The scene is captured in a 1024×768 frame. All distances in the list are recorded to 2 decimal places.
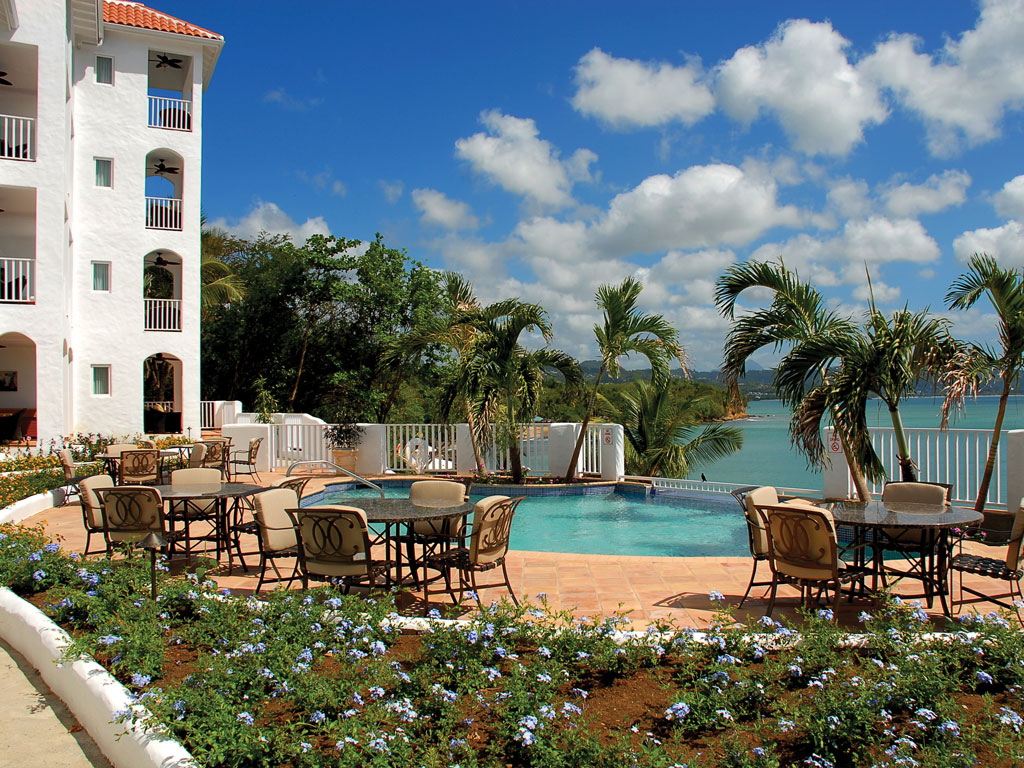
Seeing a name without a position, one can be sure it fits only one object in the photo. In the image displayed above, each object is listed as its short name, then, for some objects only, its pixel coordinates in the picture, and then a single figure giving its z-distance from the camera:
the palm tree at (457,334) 13.65
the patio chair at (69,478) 9.98
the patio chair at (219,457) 12.40
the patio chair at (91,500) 6.46
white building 15.83
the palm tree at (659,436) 16.36
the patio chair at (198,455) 12.13
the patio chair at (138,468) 10.81
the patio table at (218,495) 6.43
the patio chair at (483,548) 5.15
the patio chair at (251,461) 13.19
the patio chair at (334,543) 4.94
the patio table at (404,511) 5.12
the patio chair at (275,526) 5.64
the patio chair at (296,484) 6.54
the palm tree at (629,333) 13.04
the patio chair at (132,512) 6.11
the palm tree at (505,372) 13.16
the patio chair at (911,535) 5.31
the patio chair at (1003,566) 4.80
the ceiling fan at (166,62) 19.96
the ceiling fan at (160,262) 20.05
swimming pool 8.91
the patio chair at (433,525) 5.57
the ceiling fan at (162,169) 20.86
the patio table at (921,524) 4.96
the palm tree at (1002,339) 7.74
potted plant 14.90
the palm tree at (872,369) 7.31
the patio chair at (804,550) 4.70
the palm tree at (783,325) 8.12
